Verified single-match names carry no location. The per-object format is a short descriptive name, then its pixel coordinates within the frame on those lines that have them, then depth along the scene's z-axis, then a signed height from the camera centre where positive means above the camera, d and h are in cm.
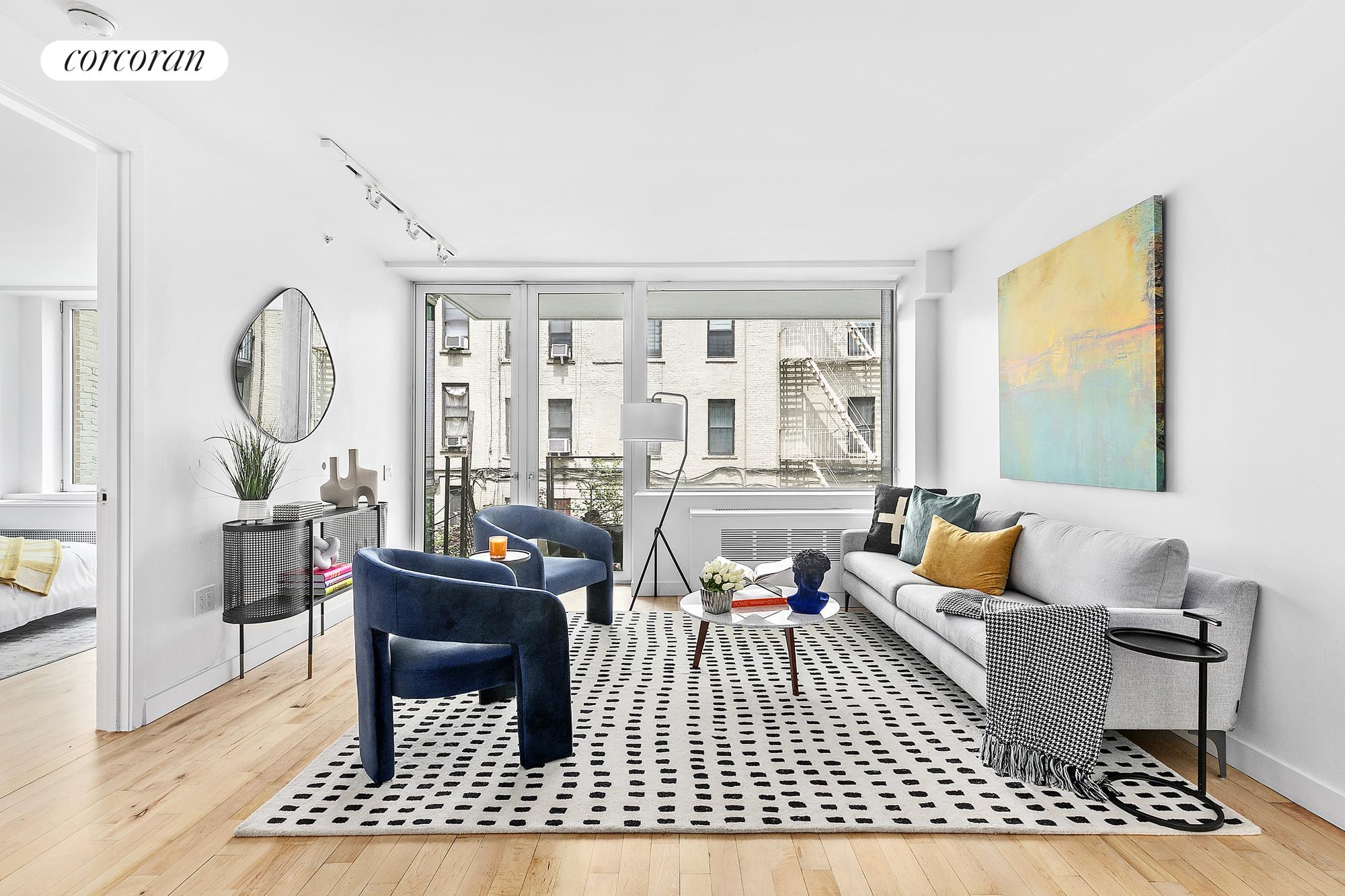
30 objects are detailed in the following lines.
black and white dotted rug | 220 -113
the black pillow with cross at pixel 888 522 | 471 -48
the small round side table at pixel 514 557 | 362 -56
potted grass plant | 346 -12
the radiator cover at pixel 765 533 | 533 -62
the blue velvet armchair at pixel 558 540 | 394 -61
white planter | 345 -30
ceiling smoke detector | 222 +133
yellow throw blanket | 429 -71
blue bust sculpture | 333 -60
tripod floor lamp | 491 +18
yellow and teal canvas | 297 +43
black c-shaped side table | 217 -62
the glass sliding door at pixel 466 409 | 582 +31
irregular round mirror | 368 +42
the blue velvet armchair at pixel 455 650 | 237 -71
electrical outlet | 329 -71
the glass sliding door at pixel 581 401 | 580 +38
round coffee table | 323 -78
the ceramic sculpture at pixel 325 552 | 375 -56
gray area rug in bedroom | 378 -111
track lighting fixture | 334 +134
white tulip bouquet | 339 -64
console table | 339 -60
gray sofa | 245 -59
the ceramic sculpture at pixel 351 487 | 418 -23
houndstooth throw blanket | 242 -83
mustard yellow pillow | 358 -56
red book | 350 -76
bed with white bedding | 421 -90
